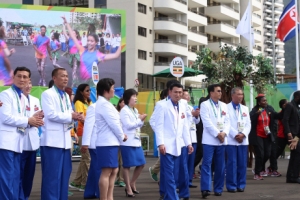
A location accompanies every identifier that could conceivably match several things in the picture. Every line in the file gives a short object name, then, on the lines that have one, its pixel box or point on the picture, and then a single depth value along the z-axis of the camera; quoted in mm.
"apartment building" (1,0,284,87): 61344
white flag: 28141
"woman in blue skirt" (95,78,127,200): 9352
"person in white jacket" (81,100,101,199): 10555
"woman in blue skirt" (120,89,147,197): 12008
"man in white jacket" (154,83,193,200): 10000
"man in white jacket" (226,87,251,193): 12812
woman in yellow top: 11953
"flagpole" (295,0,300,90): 26250
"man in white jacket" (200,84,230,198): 11930
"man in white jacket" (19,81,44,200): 9102
